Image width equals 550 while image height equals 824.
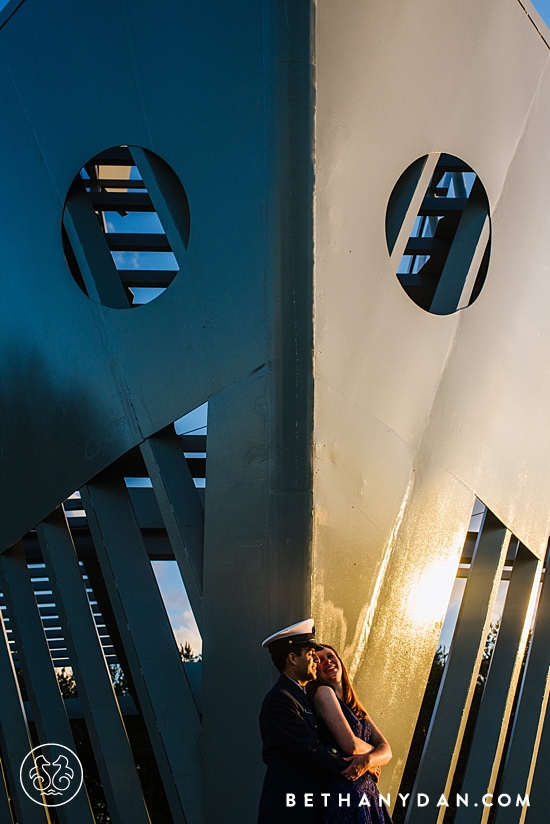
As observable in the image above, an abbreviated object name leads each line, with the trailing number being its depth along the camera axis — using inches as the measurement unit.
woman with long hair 118.0
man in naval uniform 116.6
